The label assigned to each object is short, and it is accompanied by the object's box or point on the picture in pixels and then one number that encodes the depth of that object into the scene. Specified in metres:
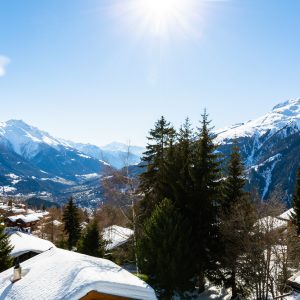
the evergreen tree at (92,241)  38.53
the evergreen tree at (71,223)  60.69
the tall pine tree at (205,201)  30.03
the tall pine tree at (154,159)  36.19
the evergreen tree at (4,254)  33.16
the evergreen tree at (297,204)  47.28
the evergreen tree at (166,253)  25.73
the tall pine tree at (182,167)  31.61
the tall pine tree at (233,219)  27.33
